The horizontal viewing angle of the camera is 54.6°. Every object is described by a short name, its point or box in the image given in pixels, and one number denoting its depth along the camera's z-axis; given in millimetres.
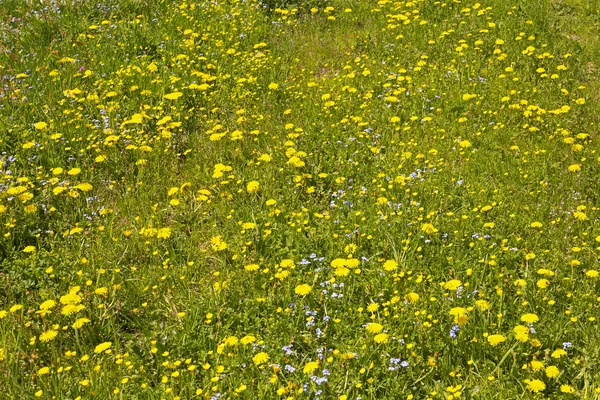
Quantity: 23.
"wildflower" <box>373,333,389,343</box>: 3387
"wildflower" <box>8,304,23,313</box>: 3787
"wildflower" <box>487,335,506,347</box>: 3359
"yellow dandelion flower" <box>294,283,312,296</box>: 3805
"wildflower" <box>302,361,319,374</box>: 3287
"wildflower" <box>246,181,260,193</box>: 4855
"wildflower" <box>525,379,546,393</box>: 3107
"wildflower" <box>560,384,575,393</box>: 3168
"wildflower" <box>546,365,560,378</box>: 3212
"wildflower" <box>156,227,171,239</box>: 4461
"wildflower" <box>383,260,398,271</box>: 3969
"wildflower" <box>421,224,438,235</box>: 4306
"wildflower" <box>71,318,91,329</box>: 3683
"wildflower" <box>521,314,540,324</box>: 3412
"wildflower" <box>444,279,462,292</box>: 3711
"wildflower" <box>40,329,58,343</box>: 3617
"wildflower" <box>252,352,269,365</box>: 3393
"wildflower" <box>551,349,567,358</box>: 3357
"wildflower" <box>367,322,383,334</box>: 3502
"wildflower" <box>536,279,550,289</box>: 3693
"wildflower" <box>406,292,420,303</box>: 3719
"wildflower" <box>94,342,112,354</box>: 3541
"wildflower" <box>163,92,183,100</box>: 5985
